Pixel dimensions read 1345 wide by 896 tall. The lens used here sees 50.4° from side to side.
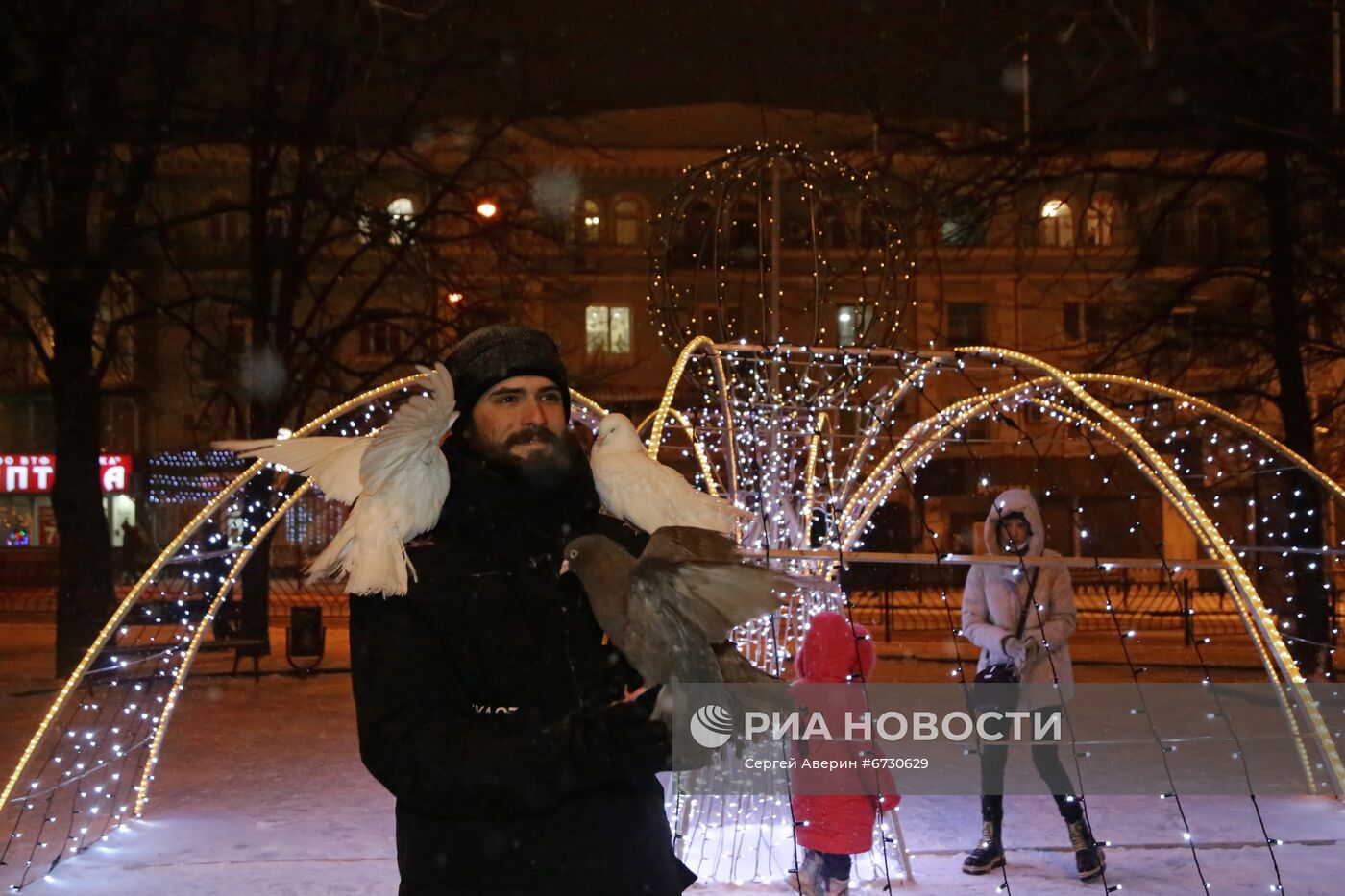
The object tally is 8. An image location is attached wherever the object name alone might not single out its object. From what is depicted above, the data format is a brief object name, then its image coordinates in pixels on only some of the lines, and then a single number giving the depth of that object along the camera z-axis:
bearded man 2.07
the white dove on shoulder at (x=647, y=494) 2.67
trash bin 14.51
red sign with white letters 31.89
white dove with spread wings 2.23
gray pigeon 2.04
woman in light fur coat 6.21
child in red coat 5.52
